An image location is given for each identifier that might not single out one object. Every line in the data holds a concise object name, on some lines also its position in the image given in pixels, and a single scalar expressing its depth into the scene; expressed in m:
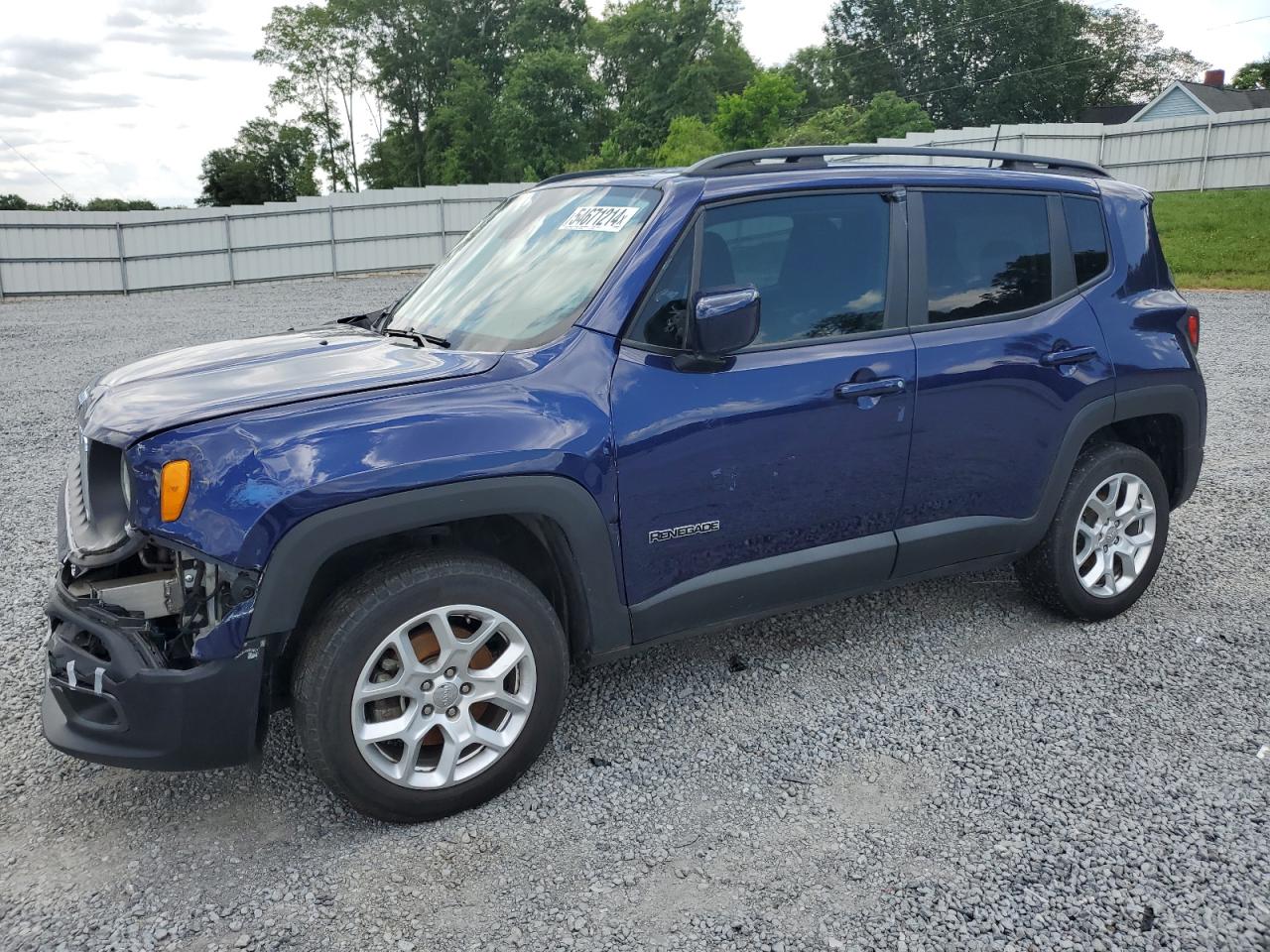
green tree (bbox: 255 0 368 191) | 64.88
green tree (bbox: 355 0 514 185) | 64.19
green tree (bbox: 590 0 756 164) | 57.69
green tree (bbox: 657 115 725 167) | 41.56
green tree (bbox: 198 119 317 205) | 62.97
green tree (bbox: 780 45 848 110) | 71.25
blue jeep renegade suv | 2.84
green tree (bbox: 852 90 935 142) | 43.88
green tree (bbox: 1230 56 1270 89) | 63.34
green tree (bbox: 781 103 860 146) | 36.34
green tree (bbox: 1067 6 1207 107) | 65.62
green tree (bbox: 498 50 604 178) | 53.12
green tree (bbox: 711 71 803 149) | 39.44
